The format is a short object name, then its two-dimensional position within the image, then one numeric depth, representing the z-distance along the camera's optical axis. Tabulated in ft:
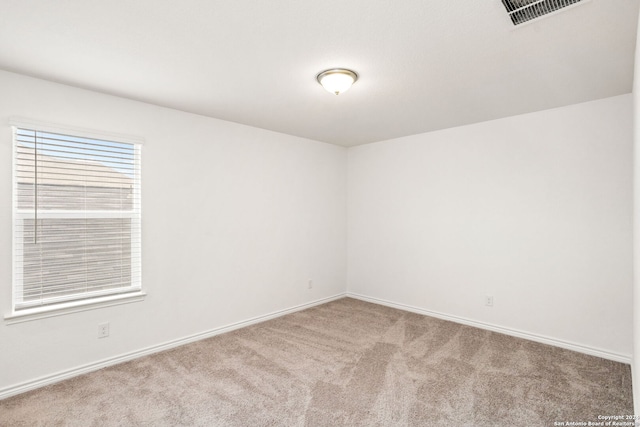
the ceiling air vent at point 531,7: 5.45
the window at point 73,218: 8.31
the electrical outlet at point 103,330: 9.36
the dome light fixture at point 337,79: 7.84
